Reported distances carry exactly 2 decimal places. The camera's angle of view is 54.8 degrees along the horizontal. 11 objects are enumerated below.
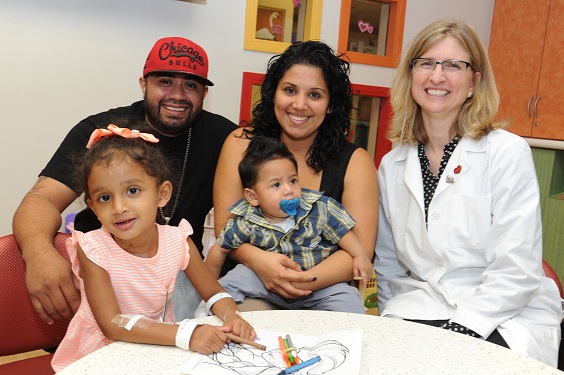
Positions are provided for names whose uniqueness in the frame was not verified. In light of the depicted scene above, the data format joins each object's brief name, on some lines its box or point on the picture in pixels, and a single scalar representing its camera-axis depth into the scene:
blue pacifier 1.78
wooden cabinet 3.60
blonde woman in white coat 1.61
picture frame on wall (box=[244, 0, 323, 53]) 3.29
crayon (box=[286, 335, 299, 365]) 1.02
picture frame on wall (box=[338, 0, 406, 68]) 3.65
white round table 1.00
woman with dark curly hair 1.94
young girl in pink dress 1.29
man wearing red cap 1.96
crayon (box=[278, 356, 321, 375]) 0.98
